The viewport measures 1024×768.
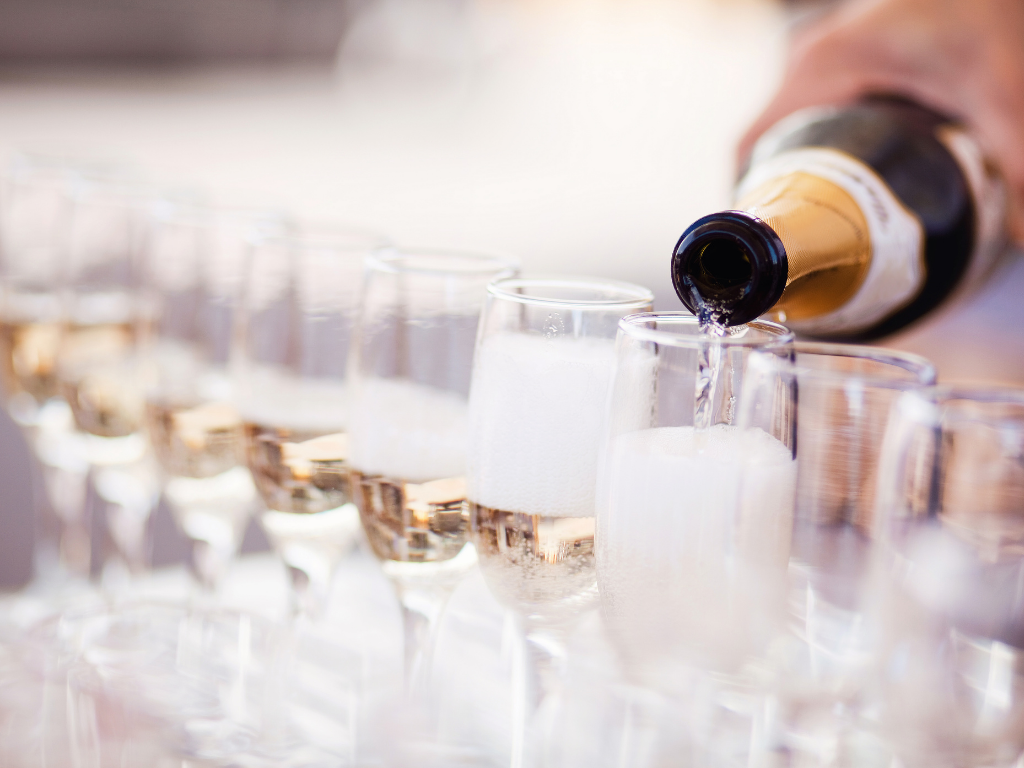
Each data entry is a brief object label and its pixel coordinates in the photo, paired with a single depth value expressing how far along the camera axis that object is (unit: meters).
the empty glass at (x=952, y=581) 0.40
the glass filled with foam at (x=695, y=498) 0.50
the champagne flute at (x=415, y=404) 0.64
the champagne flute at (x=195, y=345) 0.79
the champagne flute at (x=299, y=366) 0.71
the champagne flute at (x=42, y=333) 0.96
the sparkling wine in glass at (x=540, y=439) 0.58
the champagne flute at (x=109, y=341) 0.88
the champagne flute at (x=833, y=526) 0.47
